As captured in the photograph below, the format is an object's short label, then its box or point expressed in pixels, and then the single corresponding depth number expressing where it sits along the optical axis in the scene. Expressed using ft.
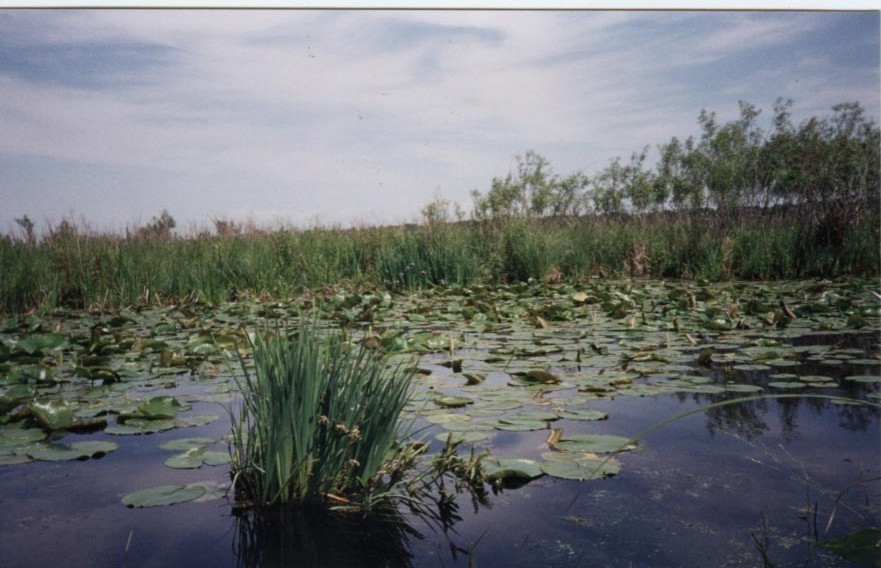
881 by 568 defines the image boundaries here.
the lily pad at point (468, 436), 6.51
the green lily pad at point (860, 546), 3.98
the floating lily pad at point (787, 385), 8.22
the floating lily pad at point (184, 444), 6.63
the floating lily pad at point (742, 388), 8.34
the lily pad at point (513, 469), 5.52
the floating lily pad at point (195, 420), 7.46
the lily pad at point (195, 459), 6.04
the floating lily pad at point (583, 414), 7.36
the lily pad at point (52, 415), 7.08
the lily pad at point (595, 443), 6.10
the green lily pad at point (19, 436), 6.72
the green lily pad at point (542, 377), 8.81
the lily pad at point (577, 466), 5.54
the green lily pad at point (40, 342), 11.07
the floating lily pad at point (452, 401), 7.82
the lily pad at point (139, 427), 7.16
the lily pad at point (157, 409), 7.55
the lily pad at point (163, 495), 5.10
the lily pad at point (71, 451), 6.24
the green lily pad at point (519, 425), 6.81
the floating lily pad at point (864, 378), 8.72
